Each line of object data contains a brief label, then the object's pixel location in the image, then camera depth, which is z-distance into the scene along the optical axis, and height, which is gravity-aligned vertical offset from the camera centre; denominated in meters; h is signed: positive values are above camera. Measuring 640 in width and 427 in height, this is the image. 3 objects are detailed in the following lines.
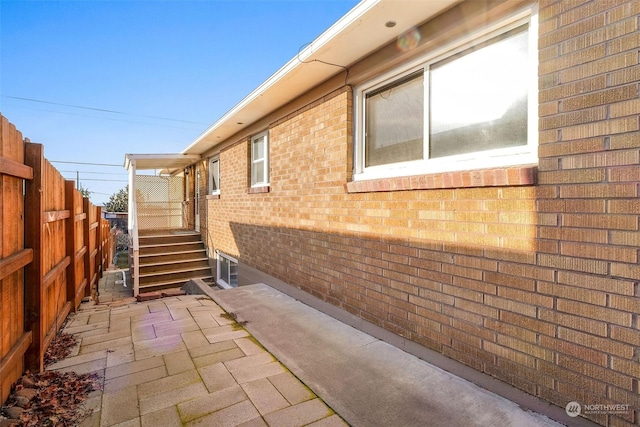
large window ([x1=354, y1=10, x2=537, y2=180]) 2.32 +0.84
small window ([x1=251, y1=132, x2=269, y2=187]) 6.34 +0.96
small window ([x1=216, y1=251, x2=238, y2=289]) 7.82 -1.62
